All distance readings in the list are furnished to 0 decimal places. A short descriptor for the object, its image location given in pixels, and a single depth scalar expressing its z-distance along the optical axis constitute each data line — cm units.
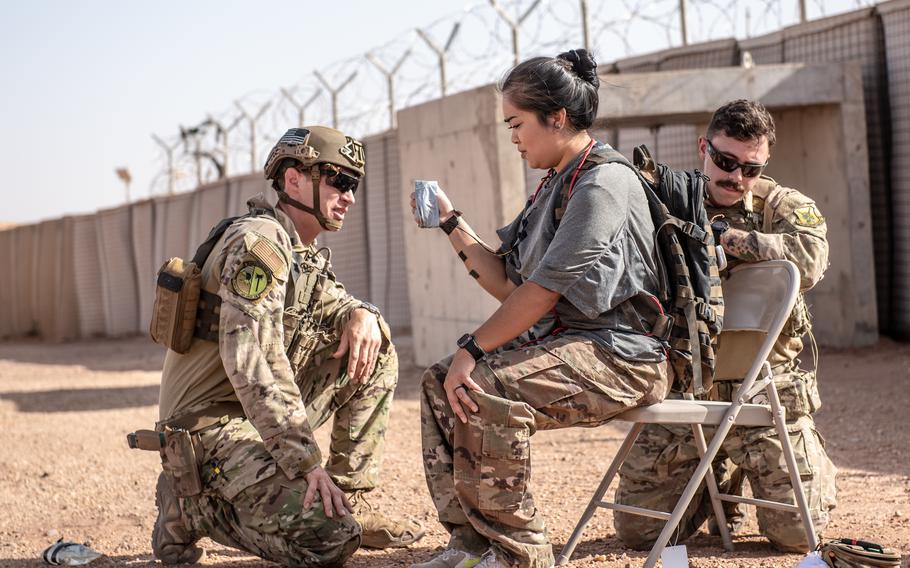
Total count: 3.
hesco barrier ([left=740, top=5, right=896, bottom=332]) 898
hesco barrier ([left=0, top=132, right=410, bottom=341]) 1269
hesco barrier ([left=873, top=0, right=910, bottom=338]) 860
